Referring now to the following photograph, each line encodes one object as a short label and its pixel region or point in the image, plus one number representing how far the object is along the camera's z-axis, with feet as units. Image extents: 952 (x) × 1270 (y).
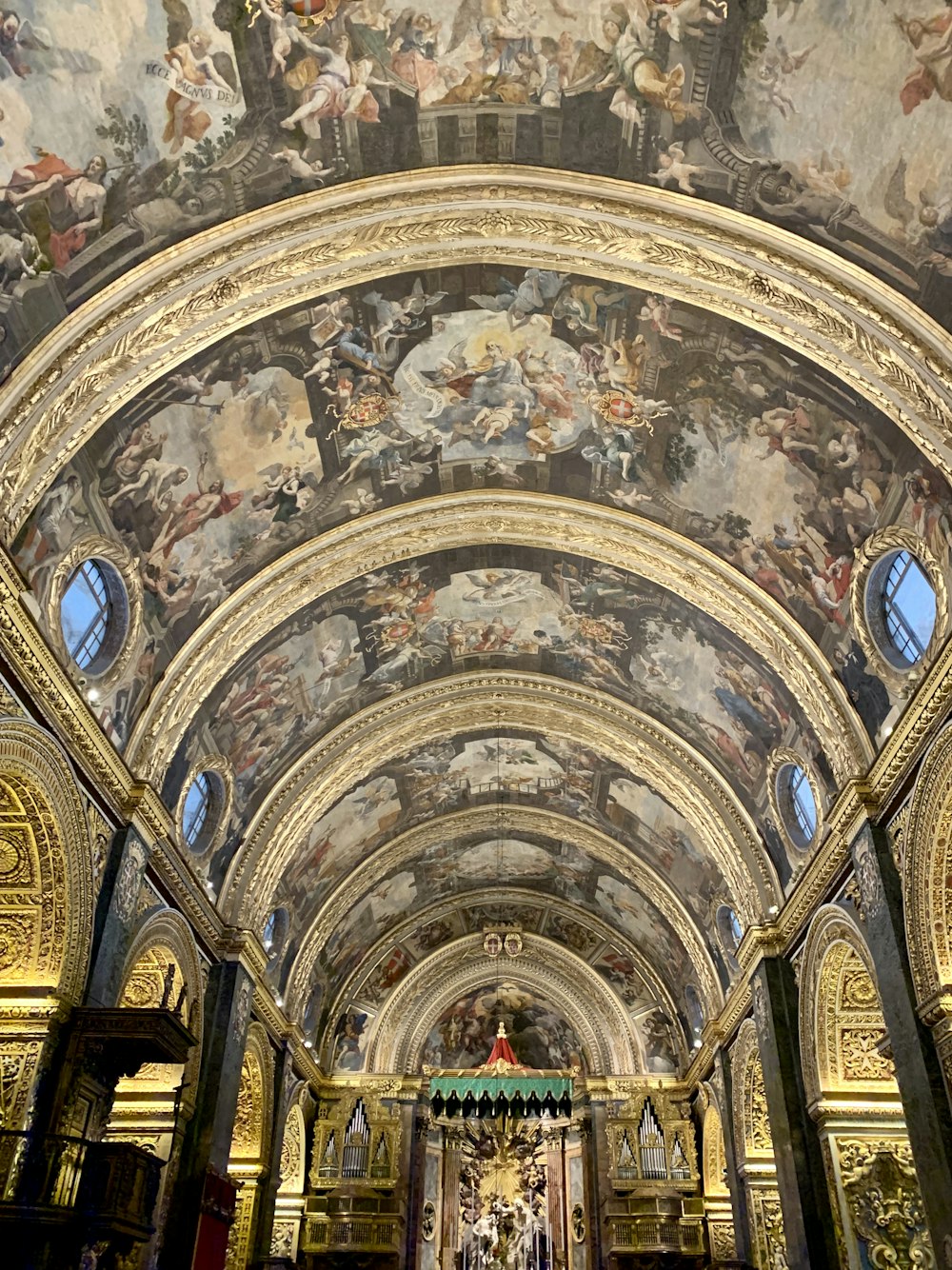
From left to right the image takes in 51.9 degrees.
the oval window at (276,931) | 71.41
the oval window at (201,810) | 56.29
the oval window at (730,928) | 68.69
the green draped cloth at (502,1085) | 81.71
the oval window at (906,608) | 40.78
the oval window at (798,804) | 54.60
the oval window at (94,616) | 42.14
